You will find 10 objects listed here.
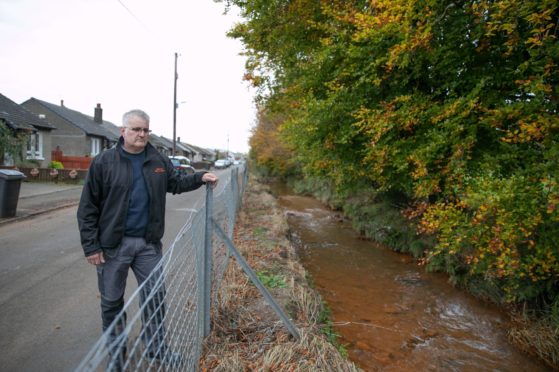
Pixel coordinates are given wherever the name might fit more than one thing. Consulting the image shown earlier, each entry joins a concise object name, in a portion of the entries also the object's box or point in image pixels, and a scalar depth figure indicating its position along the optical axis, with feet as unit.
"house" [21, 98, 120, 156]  90.33
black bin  25.98
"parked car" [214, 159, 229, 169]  173.30
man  8.14
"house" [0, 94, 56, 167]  54.39
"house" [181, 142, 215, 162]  271.90
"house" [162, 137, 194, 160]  208.03
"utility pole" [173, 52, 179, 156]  88.56
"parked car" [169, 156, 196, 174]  75.15
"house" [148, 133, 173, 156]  165.27
